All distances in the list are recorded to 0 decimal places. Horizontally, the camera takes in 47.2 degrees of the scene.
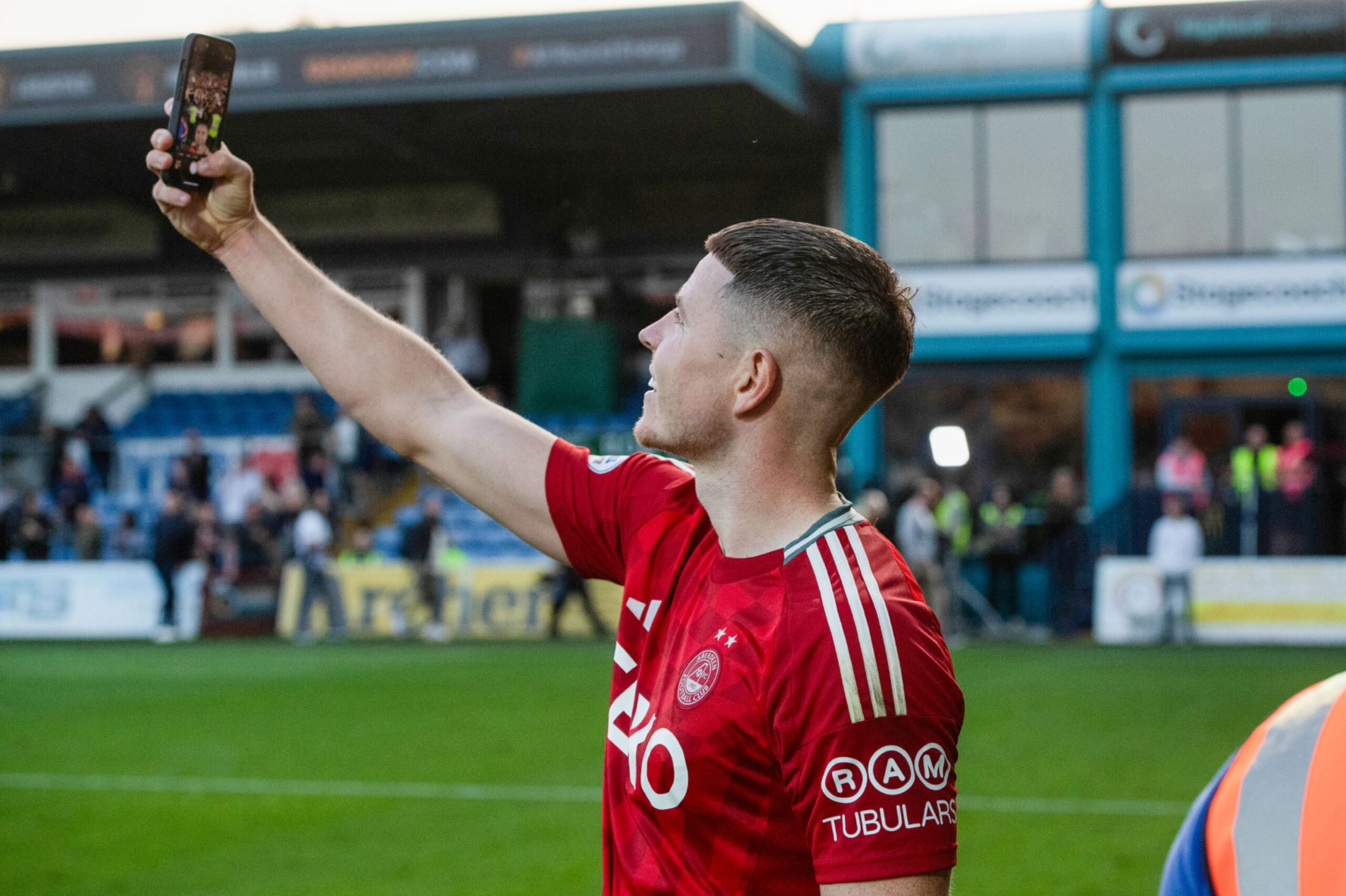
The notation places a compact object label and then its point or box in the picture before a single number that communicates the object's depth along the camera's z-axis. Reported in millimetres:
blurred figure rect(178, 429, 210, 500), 25156
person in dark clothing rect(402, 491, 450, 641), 21172
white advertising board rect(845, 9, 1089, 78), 24953
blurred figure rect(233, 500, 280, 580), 22062
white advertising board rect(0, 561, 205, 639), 22219
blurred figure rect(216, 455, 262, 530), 24531
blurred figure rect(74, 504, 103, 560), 24562
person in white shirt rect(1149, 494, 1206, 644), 18562
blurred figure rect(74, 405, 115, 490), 28078
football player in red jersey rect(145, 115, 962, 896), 1972
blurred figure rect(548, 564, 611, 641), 20172
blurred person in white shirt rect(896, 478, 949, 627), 19391
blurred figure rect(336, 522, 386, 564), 22219
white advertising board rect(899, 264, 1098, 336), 24891
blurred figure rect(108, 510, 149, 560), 24703
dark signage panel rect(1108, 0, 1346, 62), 24281
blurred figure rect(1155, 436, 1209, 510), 21188
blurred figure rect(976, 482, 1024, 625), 20859
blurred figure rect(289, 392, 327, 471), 25781
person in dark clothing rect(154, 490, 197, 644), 21078
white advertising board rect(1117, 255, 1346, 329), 24234
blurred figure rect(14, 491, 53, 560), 24172
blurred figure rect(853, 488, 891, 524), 18927
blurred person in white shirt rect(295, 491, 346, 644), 21078
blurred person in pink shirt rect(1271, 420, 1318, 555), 20141
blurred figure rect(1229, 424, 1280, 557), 20203
